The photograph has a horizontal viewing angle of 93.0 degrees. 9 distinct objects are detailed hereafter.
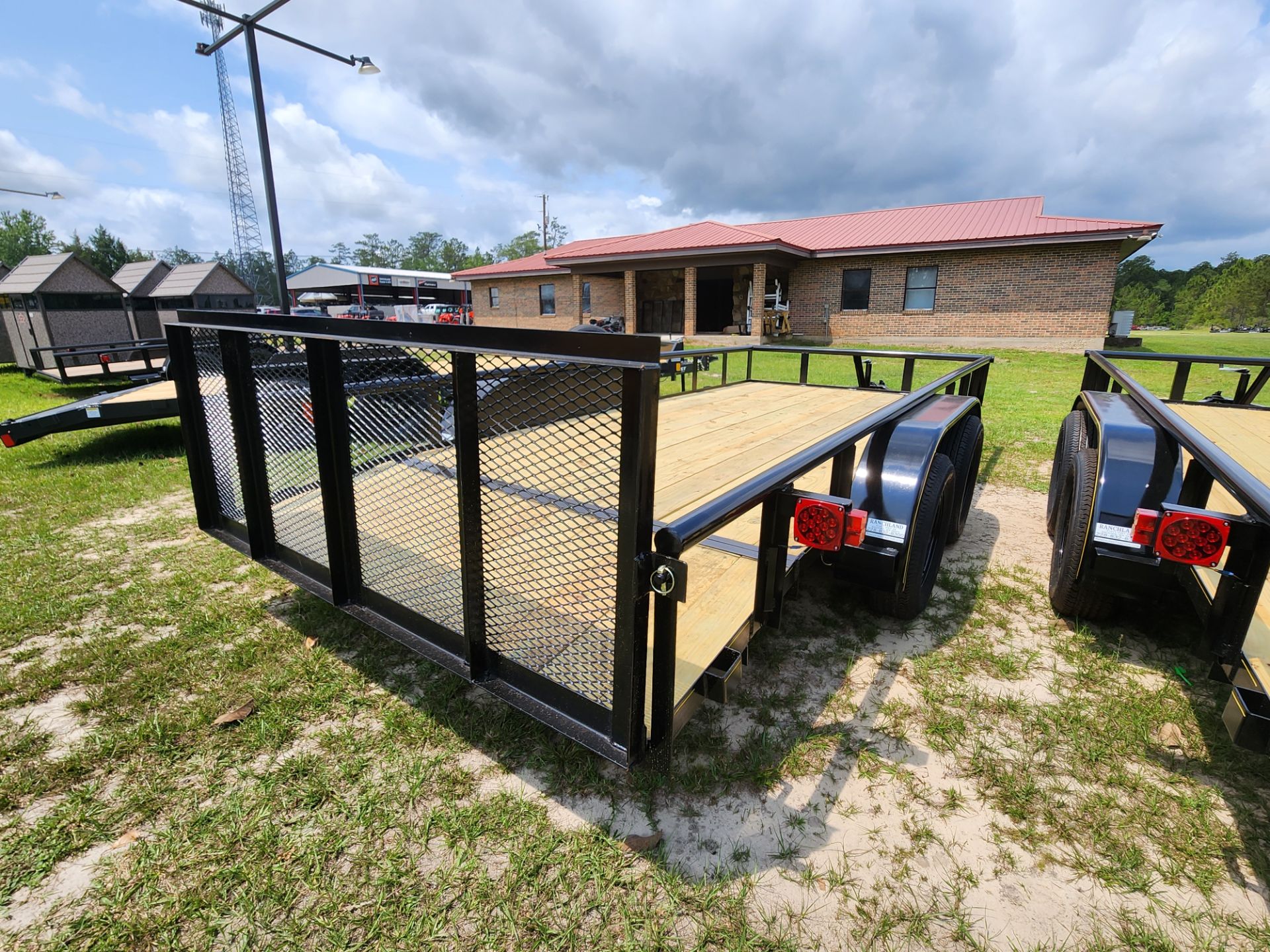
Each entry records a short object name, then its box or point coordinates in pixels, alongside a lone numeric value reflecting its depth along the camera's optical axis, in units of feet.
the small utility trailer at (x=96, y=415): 18.57
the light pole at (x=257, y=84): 23.41
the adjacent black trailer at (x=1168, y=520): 5.82
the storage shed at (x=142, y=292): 48.91
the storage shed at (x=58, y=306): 42.65
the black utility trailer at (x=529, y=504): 5.10
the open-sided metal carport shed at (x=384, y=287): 170.92
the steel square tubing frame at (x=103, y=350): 28.09
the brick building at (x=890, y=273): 58.44
